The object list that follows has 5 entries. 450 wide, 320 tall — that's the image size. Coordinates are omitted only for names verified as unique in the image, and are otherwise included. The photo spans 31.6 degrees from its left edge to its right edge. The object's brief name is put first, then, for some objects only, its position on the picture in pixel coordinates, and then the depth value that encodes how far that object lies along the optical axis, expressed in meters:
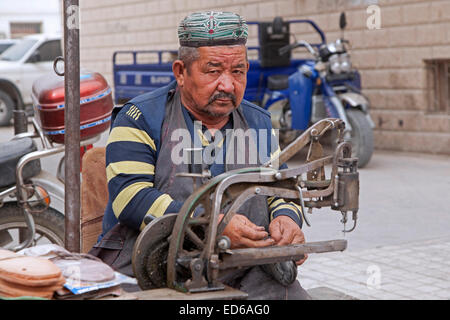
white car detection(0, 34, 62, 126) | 16.08
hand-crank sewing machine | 2.06
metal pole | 2.58
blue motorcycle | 9.39
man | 2.43
